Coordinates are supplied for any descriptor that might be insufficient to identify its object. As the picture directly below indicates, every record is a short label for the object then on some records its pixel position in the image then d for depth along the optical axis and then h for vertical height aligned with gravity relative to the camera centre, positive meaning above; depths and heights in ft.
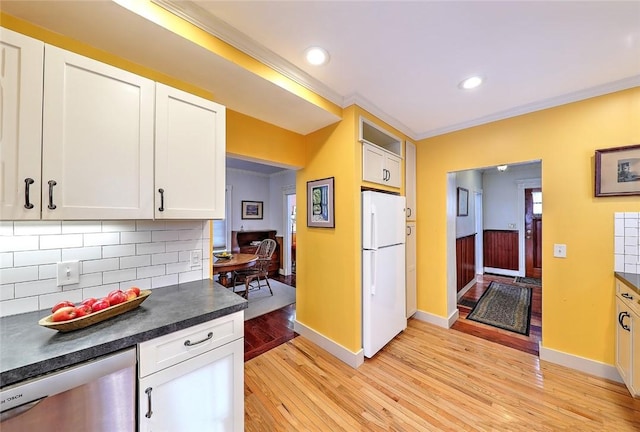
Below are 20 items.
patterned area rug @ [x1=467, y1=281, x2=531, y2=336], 9.50 -4.31
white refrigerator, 7.12 -1.68
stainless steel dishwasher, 2.35 -2.07
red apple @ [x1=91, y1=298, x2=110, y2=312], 3.28 -1.28
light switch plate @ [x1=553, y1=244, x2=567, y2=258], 6.91 -0.98
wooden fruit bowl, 2.87 -1.37
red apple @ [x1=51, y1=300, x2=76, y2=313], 3.19 -1.25
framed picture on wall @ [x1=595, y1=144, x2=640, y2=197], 5.98 +1.27
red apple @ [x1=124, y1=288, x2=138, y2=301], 3.71 -1.27
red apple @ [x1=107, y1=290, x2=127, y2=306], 3.50 -1.25
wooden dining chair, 12.49 -3.15
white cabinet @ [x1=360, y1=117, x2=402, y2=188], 7.40 +2.12
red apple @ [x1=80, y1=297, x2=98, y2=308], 3.31 -1.26
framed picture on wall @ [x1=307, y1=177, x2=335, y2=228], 7.63 +0.48
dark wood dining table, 10.30 -2.14
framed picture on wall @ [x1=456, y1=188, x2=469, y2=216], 12.88 +0.95
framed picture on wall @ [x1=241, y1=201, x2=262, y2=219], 17.78 +0.58
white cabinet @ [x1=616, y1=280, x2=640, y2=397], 4.86 -2.71
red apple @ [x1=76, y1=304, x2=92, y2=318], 3.11 -1.29
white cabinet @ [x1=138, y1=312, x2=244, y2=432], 3.23 -2.55
